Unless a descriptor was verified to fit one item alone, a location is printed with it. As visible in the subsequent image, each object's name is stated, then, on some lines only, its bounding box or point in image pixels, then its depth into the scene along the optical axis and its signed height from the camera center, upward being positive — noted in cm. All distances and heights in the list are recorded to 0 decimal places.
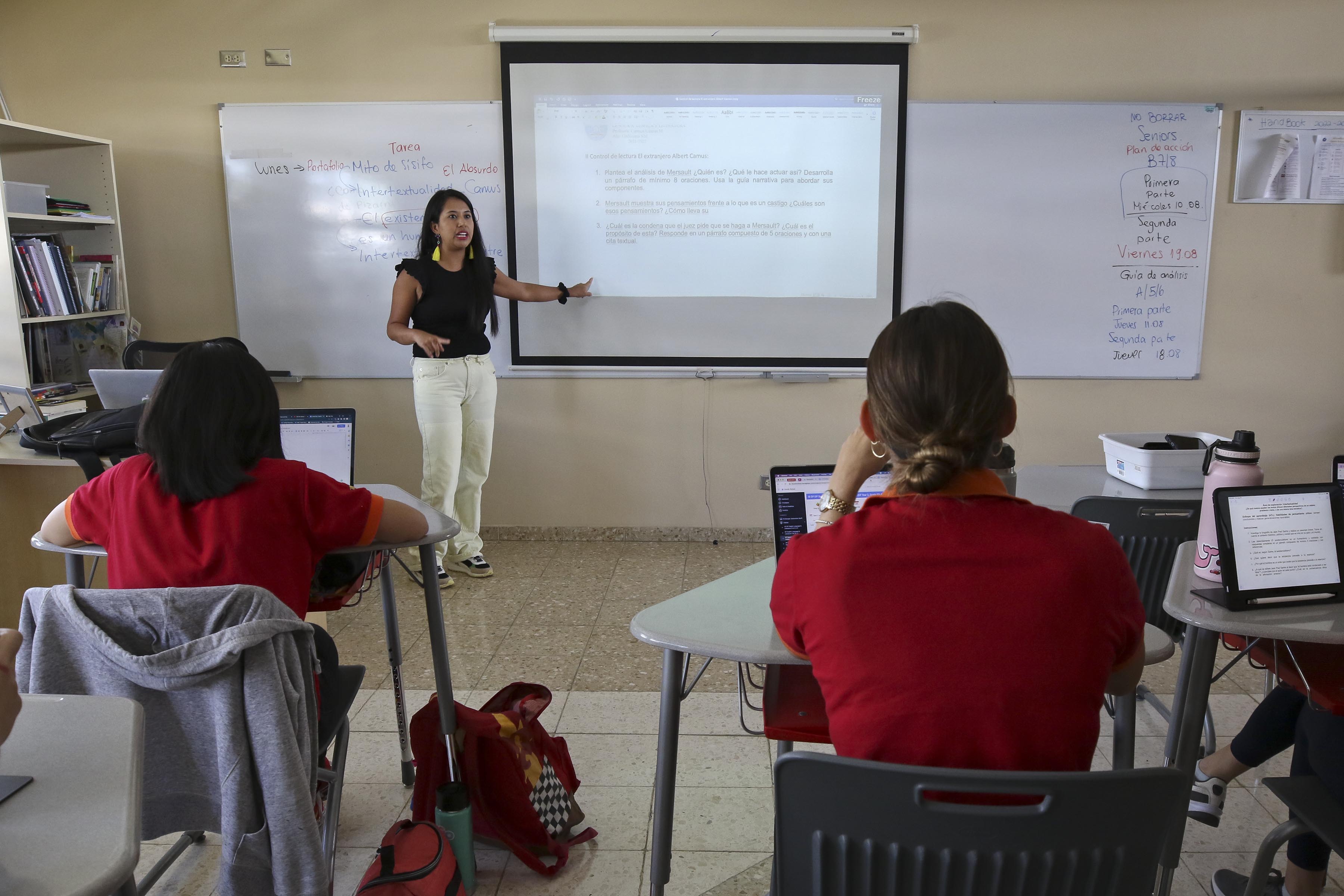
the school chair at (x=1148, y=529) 215 -55
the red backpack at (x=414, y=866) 170 -107
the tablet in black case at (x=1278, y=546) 154 -43
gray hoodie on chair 136 -62
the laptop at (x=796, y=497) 164 -36
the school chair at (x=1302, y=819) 136 -79
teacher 372 -19
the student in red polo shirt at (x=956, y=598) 97 -33
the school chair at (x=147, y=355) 380 -27
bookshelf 382 +35
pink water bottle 164 -33
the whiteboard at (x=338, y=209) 400 +37
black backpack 244 -39
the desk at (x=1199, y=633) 145 -53
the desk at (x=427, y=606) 188 -74
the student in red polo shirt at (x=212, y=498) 155 -35
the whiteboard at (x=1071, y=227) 392 +28
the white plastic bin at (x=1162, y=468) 250 -48
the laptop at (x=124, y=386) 261 -26
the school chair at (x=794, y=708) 154 -73
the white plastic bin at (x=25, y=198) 341 +36
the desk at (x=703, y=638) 142 -54
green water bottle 185 -105
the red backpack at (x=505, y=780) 194 -104
